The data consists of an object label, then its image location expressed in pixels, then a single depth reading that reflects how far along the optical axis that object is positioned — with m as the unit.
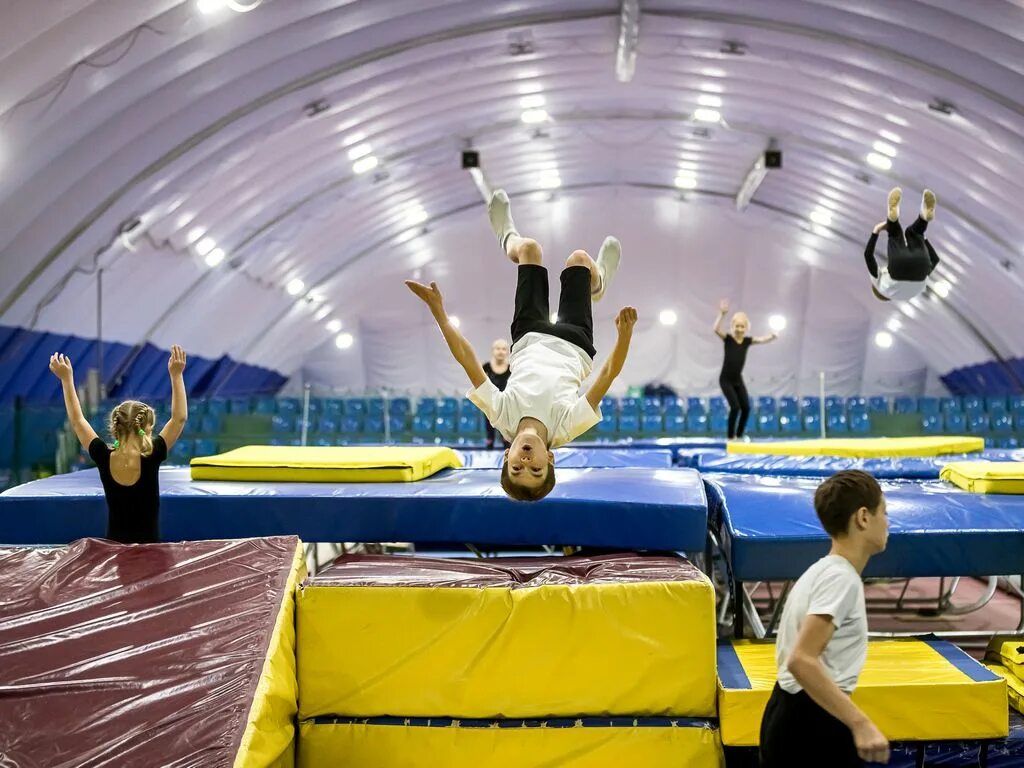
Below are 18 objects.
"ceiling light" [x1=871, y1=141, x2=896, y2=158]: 11.62
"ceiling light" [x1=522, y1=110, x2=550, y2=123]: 12.94
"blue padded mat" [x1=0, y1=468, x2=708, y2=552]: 4.28
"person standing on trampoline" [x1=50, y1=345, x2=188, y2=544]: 3.95
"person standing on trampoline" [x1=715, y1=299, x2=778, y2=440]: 9.12
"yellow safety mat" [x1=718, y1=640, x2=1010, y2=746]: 3.46
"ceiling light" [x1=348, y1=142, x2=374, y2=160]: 12.35
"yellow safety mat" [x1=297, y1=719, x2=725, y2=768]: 3.54
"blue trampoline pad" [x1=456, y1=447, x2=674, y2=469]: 7.15
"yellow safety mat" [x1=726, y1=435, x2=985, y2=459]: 7.07
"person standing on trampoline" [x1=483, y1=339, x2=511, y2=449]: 8.80
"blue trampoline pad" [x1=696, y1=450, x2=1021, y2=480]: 6.24
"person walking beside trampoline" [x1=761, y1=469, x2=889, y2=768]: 2.22
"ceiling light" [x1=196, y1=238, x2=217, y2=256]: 12.41
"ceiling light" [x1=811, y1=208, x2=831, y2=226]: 15.59
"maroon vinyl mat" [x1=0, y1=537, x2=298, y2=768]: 2.98
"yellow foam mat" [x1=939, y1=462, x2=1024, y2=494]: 4.84
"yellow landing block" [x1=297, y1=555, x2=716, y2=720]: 3.57
